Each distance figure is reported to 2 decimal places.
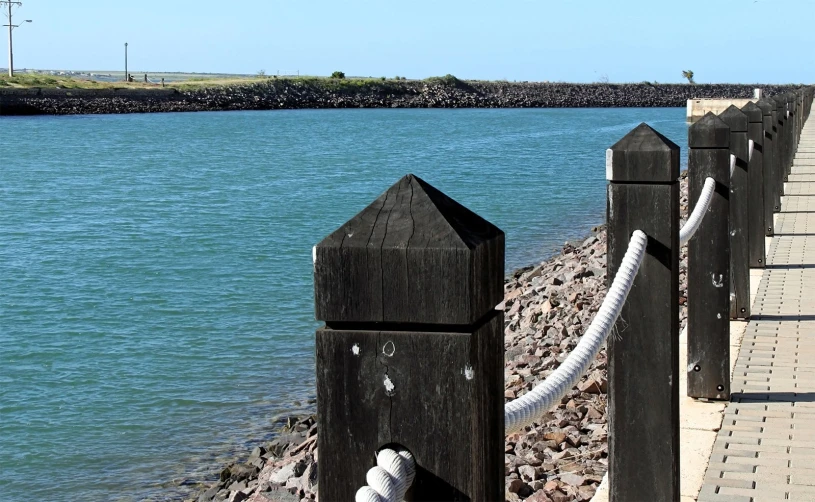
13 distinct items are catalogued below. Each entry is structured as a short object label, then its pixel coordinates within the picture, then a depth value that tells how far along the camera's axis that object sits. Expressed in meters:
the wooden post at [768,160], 11.10
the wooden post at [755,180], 8.93
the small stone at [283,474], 7.43
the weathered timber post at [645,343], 3.73
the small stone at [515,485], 5.57
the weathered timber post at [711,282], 5.80
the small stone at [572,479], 5.45
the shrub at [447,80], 148.62
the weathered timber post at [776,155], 12.42
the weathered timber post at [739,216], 7.38
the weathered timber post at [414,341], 1.79
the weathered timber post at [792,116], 19.59
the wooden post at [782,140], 14.42
